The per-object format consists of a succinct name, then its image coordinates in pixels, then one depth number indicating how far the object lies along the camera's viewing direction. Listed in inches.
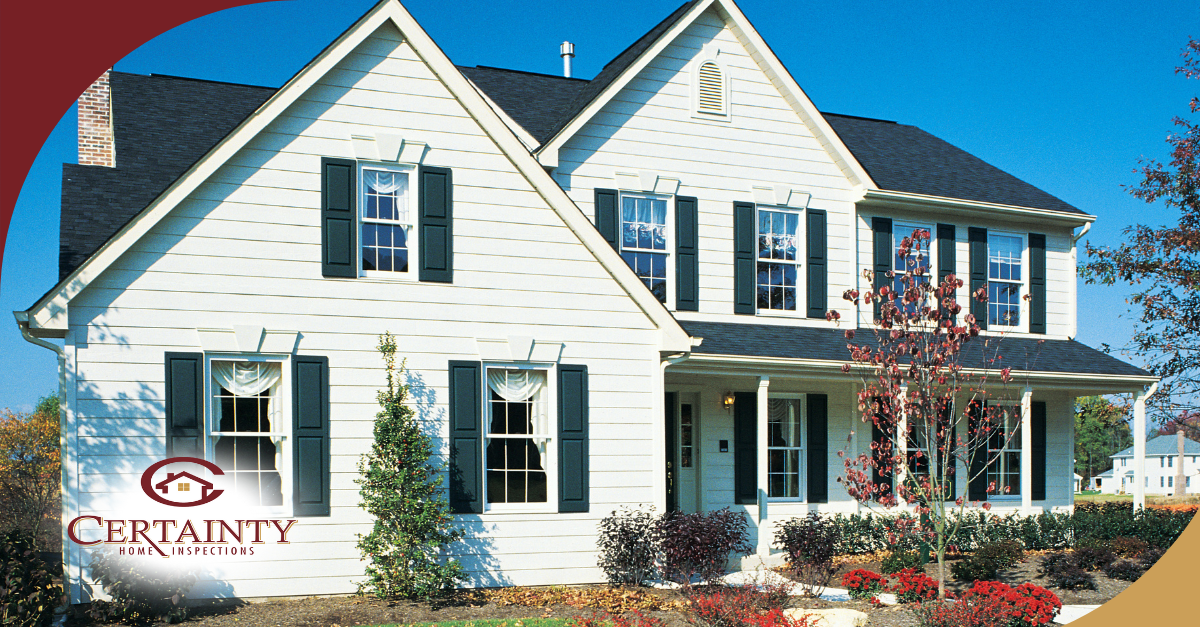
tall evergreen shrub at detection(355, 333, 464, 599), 423.2
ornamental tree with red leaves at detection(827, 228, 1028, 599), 400.5
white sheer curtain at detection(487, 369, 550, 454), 475.5
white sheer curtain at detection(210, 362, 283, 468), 426.6
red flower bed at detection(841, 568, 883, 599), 453.4
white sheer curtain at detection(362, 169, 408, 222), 460.1
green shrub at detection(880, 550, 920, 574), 498.3
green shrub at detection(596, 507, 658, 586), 463.8
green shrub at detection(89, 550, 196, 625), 382.0
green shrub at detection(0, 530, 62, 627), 351.9
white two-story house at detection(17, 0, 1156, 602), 418.0
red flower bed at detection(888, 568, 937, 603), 440.1
